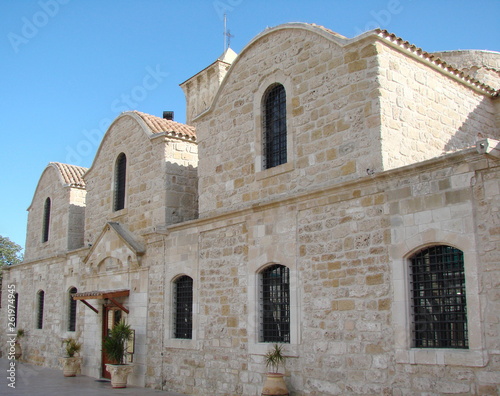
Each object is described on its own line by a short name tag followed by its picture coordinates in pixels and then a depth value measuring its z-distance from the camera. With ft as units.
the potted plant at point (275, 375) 28.35
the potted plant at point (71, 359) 49.70
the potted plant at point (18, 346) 63.90
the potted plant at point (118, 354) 41.29
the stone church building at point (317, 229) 23.35
